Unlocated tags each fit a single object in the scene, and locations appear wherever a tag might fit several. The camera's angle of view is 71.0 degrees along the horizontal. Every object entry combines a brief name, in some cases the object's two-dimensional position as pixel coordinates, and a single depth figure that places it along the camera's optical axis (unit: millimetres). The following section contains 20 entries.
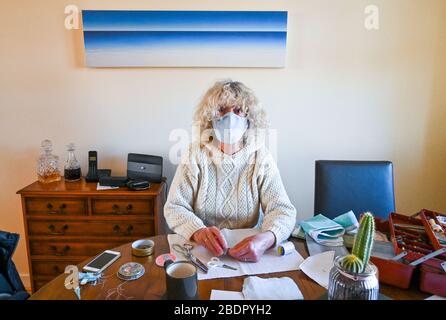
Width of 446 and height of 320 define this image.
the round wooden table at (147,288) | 825
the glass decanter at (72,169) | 1990
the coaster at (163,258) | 970
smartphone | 933
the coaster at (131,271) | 898
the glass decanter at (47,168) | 1951
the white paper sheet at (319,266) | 900
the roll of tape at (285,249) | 1041
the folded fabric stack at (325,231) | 1115
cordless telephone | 1979
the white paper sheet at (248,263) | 927
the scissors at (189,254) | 951
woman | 1310
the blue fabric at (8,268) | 1041
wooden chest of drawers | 1812
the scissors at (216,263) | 960
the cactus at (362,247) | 706
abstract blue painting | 1939
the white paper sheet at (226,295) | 819
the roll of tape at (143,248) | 1014
